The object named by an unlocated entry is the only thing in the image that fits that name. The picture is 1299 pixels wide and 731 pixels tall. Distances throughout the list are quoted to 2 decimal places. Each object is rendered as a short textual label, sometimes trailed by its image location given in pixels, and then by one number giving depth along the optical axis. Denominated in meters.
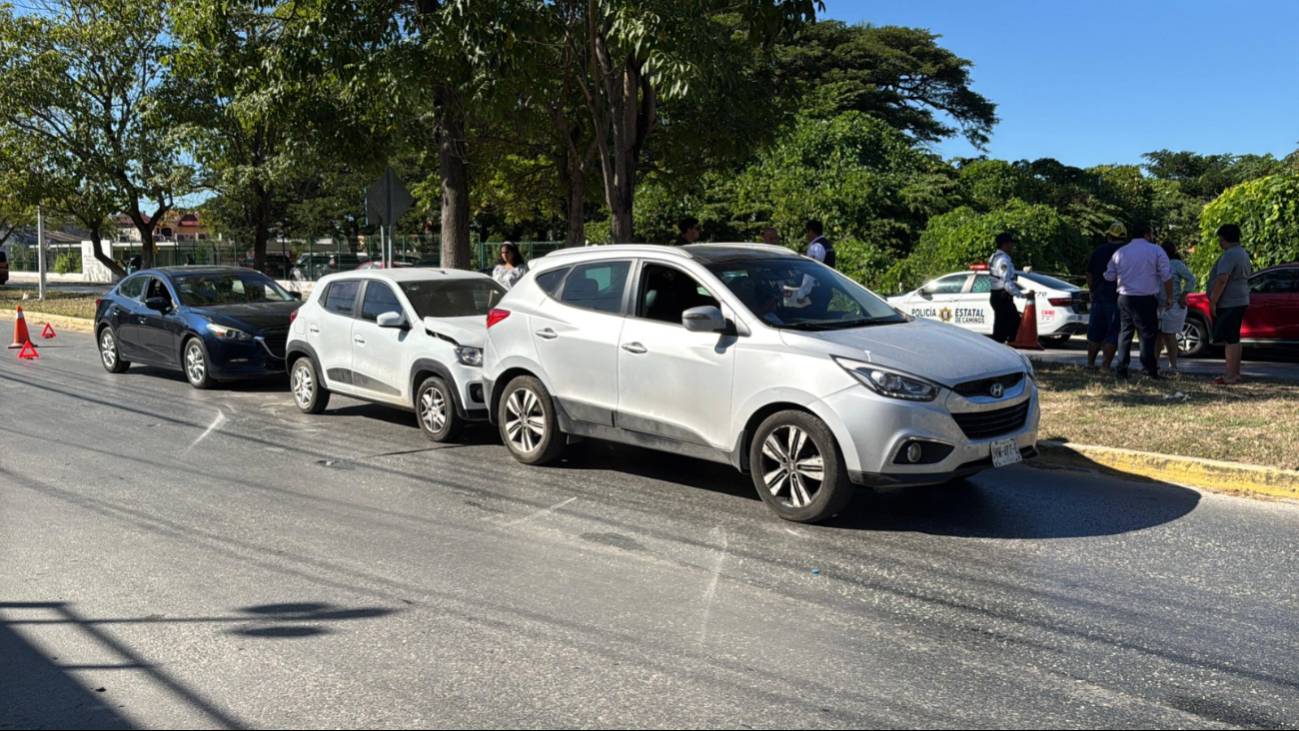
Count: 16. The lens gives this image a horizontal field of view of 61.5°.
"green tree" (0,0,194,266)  29.95
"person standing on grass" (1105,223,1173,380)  11.65
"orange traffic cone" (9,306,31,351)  18.83
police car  17.83
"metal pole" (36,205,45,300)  31.70
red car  15.08
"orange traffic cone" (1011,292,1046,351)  16.83
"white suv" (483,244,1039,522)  6.47
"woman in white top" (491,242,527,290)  13.09
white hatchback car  9.59
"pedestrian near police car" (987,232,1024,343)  14.38
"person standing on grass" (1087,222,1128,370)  12.77
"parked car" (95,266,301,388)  13.45
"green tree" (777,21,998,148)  43.34
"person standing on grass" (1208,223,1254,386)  11.73
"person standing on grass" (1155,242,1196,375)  12.54
